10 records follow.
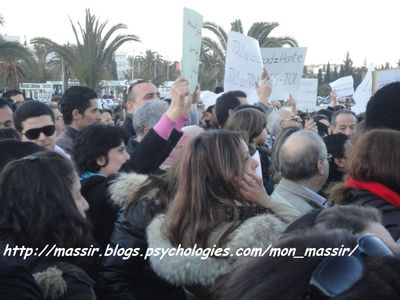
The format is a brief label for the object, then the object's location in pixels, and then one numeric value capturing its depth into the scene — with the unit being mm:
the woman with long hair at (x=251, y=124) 4828
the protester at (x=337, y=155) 4926
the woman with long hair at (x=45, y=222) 2061
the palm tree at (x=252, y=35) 24016
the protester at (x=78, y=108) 5629
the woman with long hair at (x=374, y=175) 2572
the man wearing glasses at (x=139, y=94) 5621
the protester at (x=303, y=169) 3523
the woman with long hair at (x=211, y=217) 2352
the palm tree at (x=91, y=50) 22234
